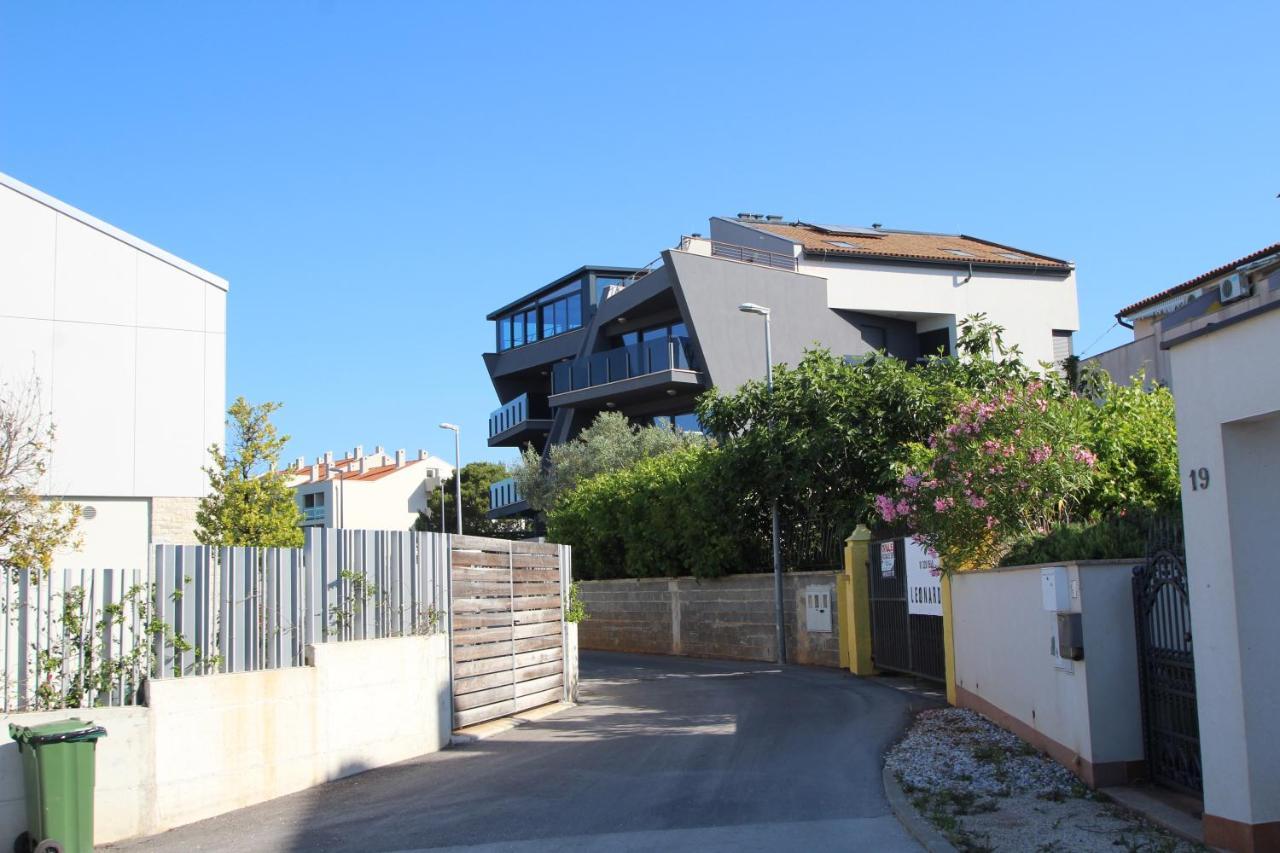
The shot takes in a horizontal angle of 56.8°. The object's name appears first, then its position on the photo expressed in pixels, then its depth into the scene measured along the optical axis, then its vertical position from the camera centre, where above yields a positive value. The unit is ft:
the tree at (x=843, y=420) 71.82 +7.31
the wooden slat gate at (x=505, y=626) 44.34 -3.10
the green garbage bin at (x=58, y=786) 24.84 -4.68
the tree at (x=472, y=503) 244.63 +10.09
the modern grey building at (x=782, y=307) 127.13 +26.37
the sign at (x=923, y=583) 52.65 -2.21
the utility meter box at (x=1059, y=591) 30.17 -1.53
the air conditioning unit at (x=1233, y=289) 22.53 +4.53
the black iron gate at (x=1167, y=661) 26.45 -3.09
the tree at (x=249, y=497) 65.31 +3.43
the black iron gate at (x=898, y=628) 54.60 -4.53
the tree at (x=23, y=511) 44.88 +2.16
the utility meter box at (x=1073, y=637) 29.32 -2.64
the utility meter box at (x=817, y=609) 73.56 -4.43
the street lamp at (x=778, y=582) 78.02 -2.77
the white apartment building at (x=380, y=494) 264.93 +13.76
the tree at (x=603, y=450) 127.24 +10.48
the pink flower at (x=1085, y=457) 44.50 +2.74
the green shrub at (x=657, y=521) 84.64 +1.91
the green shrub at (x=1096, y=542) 33.27 -0.35
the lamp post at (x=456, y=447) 139.44 +12.47
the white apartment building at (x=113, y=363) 68.90 +11.98
